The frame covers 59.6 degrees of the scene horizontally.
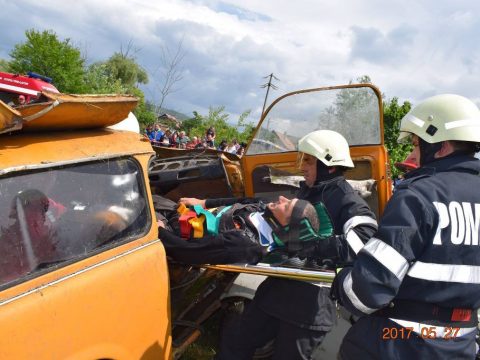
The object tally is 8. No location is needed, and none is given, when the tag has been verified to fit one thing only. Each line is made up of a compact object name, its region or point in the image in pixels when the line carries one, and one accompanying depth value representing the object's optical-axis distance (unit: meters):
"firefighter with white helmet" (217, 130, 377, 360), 2.50
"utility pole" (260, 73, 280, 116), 26.92
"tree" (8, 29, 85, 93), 20.53
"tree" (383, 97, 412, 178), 13.83
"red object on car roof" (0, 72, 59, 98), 4.47
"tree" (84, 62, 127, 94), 22.42
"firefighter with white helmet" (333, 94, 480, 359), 1.78
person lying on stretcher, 2.52
